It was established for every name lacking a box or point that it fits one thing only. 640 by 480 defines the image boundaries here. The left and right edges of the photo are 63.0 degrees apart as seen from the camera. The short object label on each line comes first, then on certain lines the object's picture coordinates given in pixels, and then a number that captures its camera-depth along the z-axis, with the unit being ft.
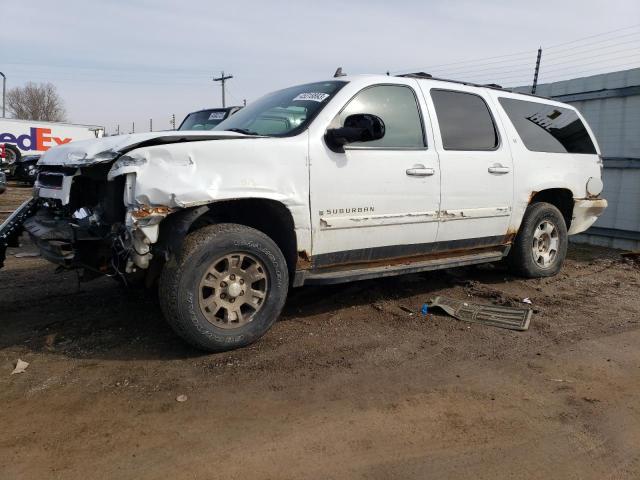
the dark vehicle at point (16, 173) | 62.38
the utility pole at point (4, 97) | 107.07
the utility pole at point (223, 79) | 147.86
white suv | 10.81
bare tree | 231.50
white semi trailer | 73.15
